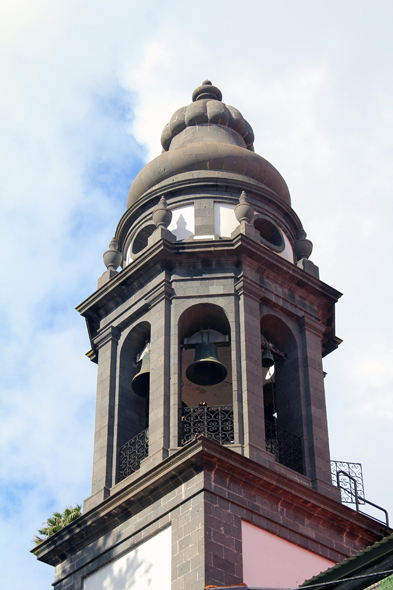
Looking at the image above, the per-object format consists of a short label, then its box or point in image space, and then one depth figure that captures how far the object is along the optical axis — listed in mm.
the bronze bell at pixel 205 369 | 28000
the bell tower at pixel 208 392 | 24312
